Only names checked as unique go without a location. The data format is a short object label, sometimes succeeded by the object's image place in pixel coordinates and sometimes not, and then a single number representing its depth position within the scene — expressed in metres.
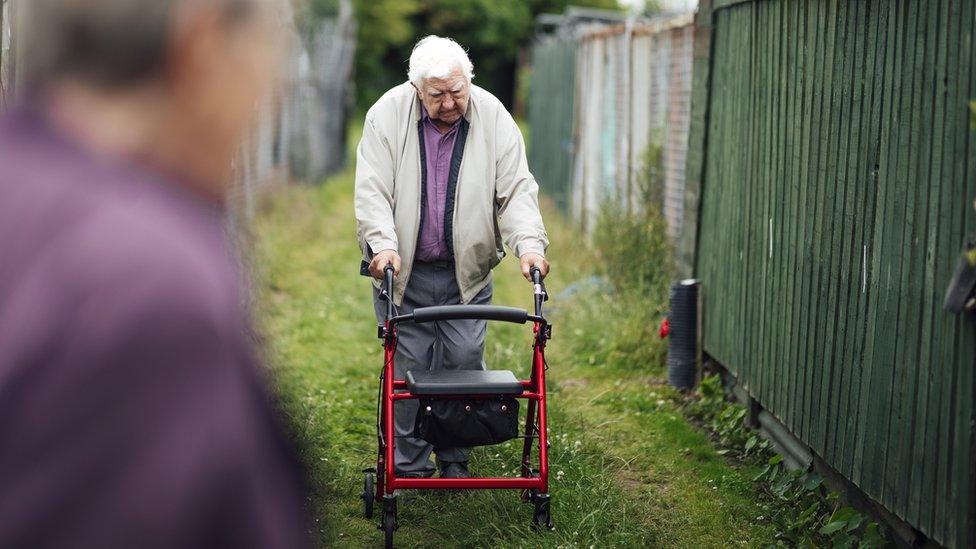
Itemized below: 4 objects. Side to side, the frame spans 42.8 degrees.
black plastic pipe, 7.09
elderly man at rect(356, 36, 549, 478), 4.98
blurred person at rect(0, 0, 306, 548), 1.27
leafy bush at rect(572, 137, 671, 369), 7.89
